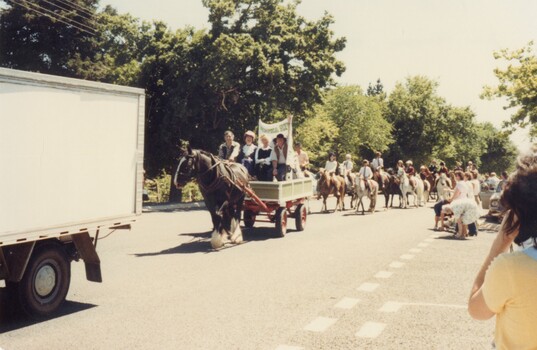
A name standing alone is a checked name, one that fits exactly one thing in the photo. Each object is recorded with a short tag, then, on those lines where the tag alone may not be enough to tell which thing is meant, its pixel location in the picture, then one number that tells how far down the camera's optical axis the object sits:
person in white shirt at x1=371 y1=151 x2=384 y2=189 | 27.12
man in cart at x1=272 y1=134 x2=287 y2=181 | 15.02
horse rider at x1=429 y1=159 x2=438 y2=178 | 36.14
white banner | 15.15
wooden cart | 14.43
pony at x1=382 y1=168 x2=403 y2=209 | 27.66
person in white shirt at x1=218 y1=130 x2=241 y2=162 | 13.95
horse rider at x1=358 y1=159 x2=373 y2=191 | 24.23
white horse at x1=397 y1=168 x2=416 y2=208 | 27.95
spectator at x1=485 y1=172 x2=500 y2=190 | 29.48
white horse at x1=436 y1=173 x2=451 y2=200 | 25.68
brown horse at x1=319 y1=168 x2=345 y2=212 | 23.81
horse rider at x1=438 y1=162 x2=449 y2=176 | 28.28
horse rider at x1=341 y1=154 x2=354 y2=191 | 26.05
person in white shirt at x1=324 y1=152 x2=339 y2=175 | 24.64
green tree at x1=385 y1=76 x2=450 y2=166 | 77.31
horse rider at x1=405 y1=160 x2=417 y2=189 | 28.44
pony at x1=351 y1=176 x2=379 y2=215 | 24.02
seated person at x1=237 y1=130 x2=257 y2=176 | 15.54
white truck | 6.09
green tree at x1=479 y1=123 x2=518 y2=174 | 129.24
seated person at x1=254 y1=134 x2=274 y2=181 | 15.27
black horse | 11.75
